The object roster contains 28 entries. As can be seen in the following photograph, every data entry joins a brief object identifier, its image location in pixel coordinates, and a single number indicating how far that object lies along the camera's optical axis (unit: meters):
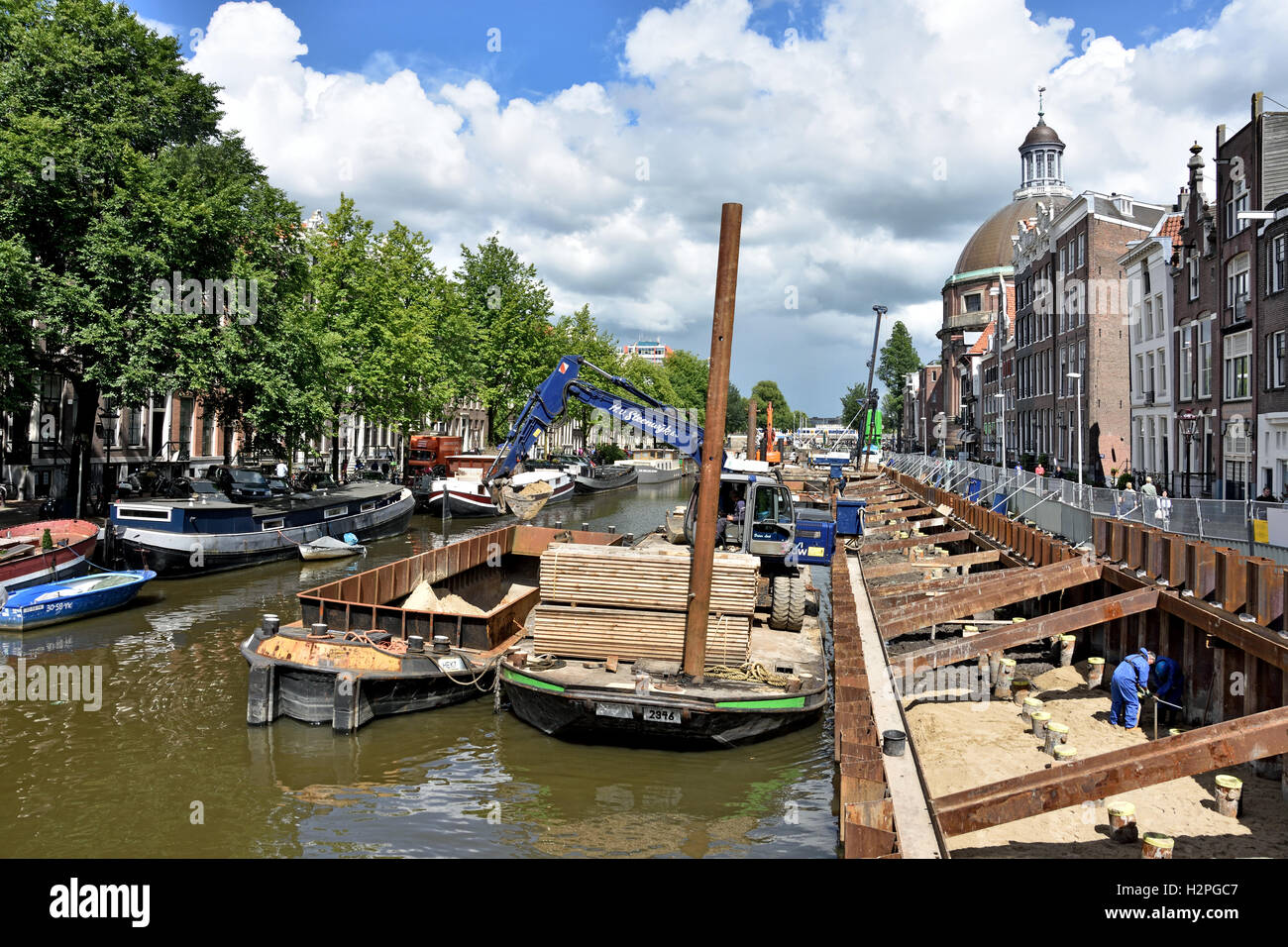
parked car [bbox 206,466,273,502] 35.69
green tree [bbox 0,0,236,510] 28.38
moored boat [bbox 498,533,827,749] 12.74
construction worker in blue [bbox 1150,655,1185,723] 14.24
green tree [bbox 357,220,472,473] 48.62
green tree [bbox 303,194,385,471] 45.94
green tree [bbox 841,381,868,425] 168.38
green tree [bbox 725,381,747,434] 184.25
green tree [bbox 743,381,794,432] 194.75
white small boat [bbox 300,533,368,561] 33.12
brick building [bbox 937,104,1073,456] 105.38
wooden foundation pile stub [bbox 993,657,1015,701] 16.25
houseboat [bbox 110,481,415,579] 27.55
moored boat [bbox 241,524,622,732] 14.54
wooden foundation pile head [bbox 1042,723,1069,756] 12.98
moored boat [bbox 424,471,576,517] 49.47
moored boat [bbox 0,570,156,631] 20.78
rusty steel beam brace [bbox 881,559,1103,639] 17.86
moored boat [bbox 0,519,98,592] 22.25
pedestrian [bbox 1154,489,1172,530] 24.27
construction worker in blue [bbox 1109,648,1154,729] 13.80
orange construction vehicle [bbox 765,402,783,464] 64.25
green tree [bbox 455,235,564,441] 63.94
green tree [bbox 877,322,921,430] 146.38
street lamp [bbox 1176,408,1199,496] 40.50
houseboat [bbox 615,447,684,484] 96.09
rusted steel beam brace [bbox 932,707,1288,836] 8.70
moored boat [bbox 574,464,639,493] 72.38
